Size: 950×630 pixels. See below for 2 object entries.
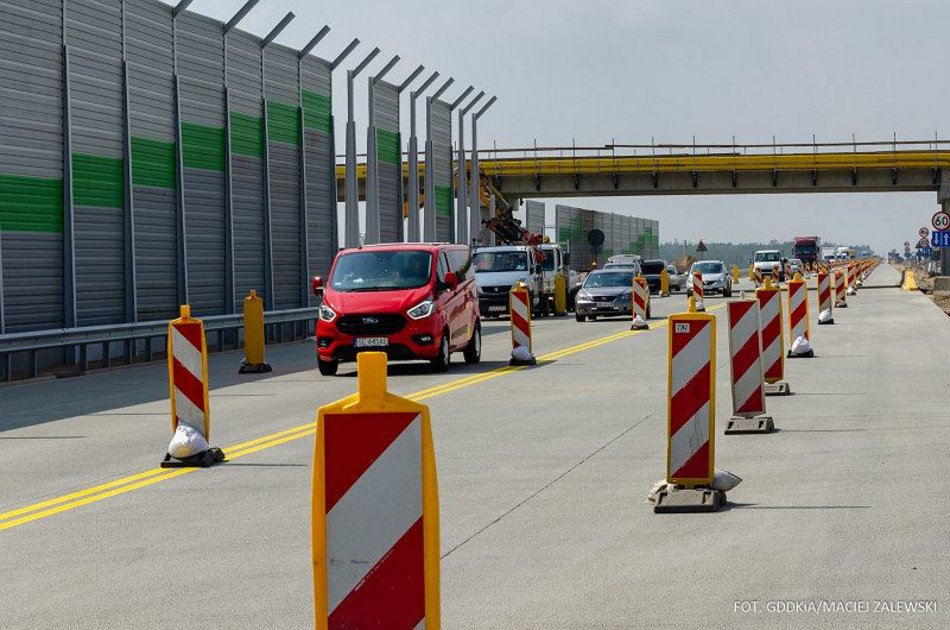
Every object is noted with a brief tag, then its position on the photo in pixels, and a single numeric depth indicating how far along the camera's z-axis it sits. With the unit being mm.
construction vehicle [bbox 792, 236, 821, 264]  122438
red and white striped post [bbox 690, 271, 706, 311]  40038
